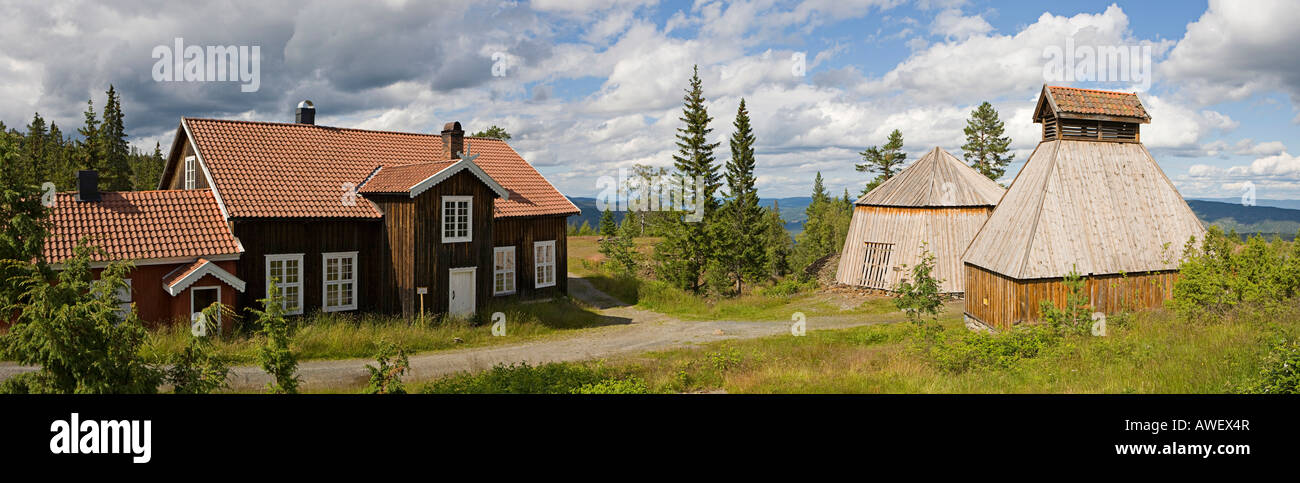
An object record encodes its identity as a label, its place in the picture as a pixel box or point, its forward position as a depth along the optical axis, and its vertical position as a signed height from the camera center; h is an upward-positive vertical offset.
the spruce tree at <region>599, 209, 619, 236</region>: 76.38 +1.25
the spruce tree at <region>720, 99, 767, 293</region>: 41.03 +1.46
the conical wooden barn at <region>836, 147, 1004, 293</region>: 32.72 +0.79
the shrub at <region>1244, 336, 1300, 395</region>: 7.50 -1.58
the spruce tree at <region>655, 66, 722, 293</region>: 37.19 +0.50
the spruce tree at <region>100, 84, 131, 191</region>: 55.03 +8.56
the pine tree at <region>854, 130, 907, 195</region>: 62.71 +7.35
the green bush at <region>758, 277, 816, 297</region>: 37.00 -2.92
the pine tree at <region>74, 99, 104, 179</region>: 48.41 +6.52
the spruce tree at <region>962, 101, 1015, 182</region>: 59.56 +8.42
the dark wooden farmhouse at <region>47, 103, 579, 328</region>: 20.89 +0.54
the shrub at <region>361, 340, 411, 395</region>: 8.34 -1.77
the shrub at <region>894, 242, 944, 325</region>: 16.41 -1.48
